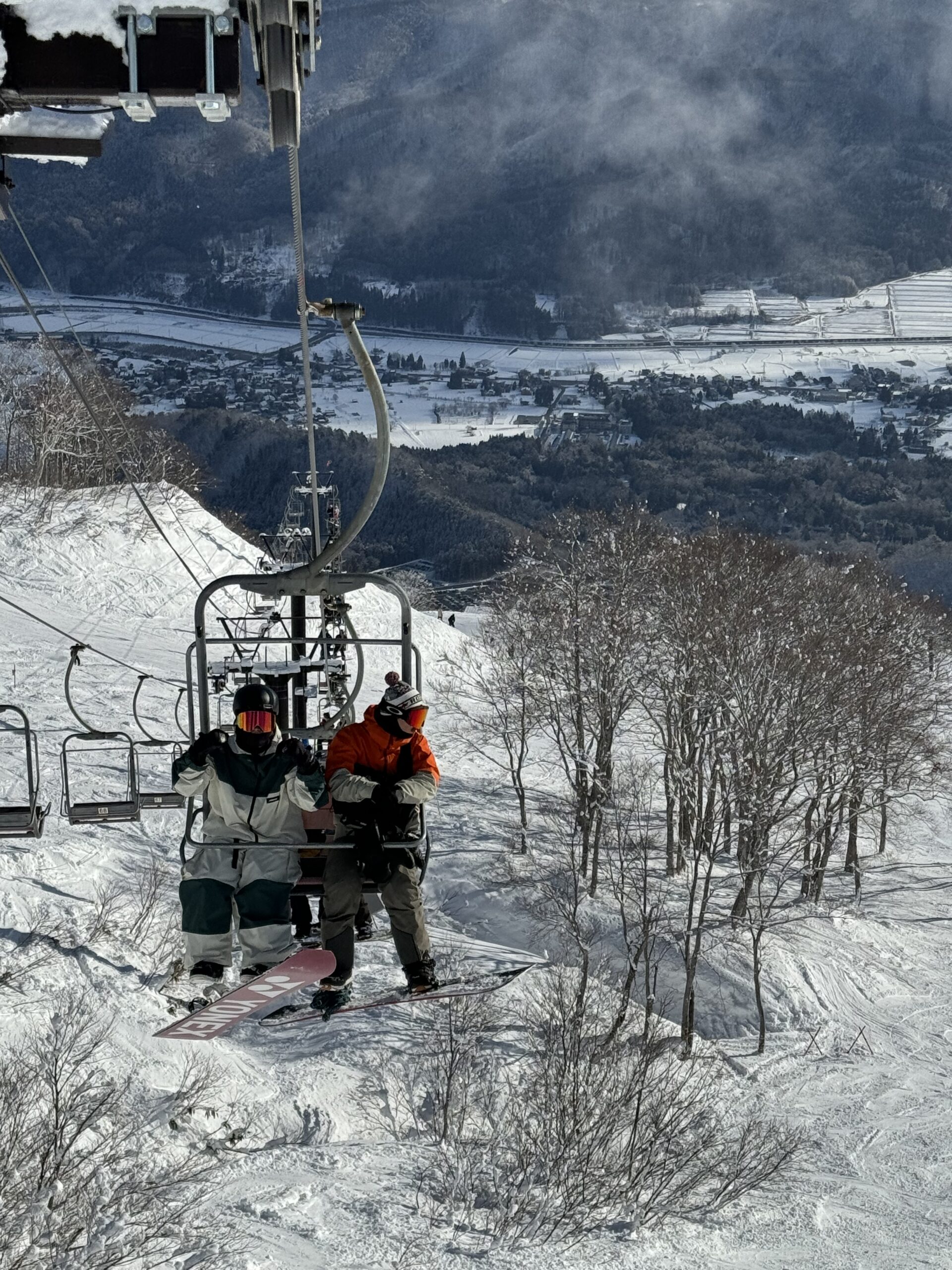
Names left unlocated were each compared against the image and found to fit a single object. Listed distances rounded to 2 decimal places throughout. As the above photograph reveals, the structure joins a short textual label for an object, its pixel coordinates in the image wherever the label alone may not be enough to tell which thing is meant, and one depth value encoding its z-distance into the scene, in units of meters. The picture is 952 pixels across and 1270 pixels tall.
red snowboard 8.42
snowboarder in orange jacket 8.37
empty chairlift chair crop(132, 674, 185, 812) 12.70
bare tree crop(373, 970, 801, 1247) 28.22
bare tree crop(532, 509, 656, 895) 39.94
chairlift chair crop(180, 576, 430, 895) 8.12
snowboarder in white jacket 8.23
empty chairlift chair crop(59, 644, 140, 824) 13.30
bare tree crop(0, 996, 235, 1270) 23.47
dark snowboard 8.73
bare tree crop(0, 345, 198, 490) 56.78
